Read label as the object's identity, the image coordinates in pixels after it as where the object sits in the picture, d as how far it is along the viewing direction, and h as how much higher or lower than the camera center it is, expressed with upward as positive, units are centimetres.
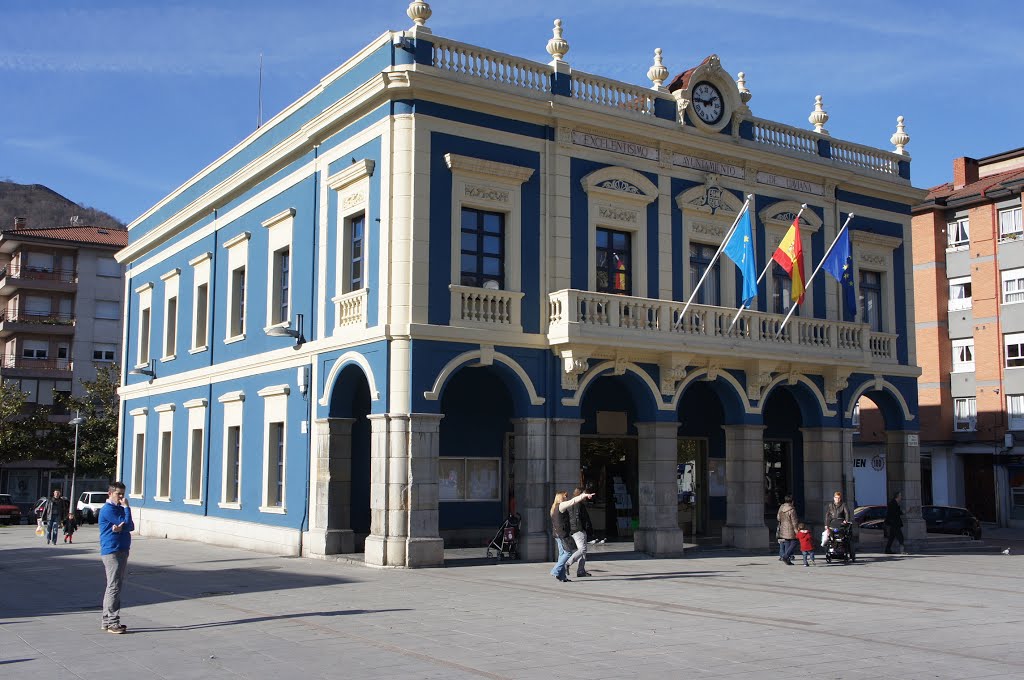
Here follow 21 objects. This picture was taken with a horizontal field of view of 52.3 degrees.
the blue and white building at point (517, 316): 2231 +317
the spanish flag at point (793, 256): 2531 +465
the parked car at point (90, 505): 4743 -262
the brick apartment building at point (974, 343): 4612 +482
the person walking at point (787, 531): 2267 -179
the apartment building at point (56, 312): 6425 +847
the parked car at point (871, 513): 3712 -231
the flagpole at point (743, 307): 2489 +336
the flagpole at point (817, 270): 2614 +446
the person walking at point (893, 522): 2684 -189
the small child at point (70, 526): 3053 -230
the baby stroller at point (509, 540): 2277 -200
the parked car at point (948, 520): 3750 -259
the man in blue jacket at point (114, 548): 1257 -122
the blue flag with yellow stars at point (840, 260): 2650 +479
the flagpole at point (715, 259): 2409 +442
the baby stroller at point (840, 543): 2362 -214
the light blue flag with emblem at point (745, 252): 2459 +462
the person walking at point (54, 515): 2984 -194
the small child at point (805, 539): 2256 -197
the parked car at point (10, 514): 4831 -308
